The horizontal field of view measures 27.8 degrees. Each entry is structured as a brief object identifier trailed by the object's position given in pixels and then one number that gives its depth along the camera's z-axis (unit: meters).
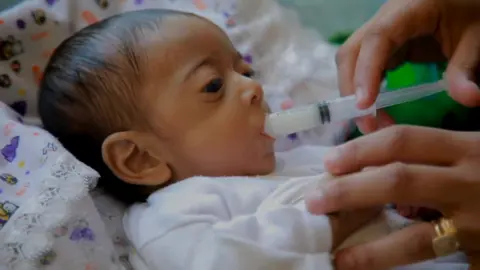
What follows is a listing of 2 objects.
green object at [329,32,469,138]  0.54
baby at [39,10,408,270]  0.45
